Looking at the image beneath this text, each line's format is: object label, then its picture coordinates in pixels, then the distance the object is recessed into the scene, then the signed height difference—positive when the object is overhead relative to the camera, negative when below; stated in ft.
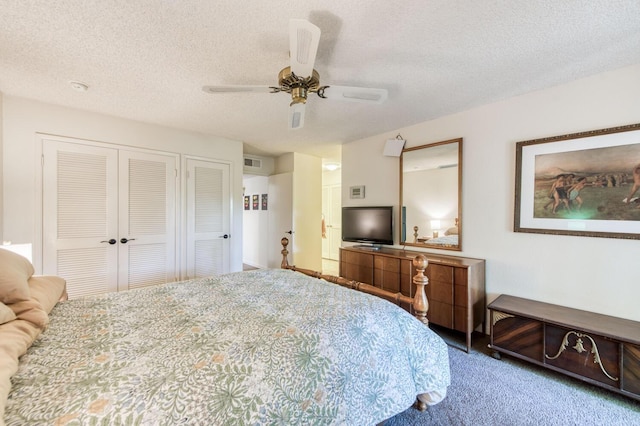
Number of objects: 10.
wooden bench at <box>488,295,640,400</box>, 5.71 -3.14
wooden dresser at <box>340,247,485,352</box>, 8.05 -2.41
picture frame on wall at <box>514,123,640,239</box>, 6.66 +0.81
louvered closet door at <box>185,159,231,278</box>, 12.42 -0.32
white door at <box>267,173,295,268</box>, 16.02 -0.19
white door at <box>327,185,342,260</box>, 22.45 -0.95
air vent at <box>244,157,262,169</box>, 16.60 +3.18
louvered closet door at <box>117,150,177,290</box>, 10.68 -0.36
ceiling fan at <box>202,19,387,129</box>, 4.40 +2.81
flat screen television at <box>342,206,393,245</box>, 11.75 -0.58
